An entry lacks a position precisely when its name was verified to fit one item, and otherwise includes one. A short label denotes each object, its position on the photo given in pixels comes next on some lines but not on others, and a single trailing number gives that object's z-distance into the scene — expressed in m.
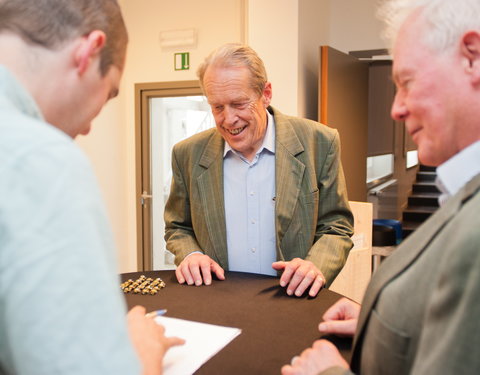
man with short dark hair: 0.54
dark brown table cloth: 1.04
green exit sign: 4.70
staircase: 6.94
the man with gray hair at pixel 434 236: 0.61
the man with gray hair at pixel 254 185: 2.00
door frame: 4.95
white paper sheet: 1.01
